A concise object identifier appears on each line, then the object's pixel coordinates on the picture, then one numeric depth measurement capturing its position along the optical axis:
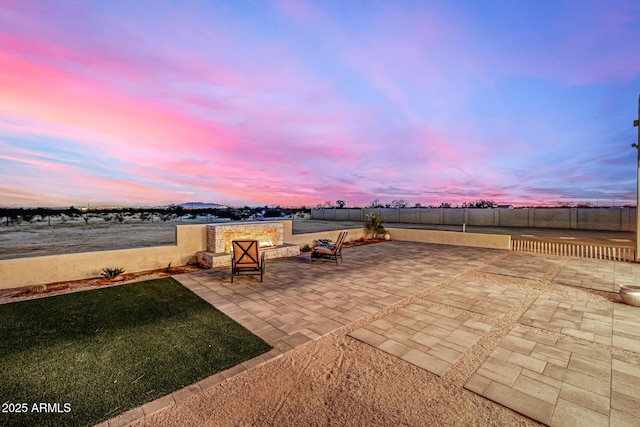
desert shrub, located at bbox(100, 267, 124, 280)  6.29
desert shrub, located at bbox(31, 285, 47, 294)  5.41
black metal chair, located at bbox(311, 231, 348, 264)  8.09
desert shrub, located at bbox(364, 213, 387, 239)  13.76
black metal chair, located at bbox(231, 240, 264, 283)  6.29
